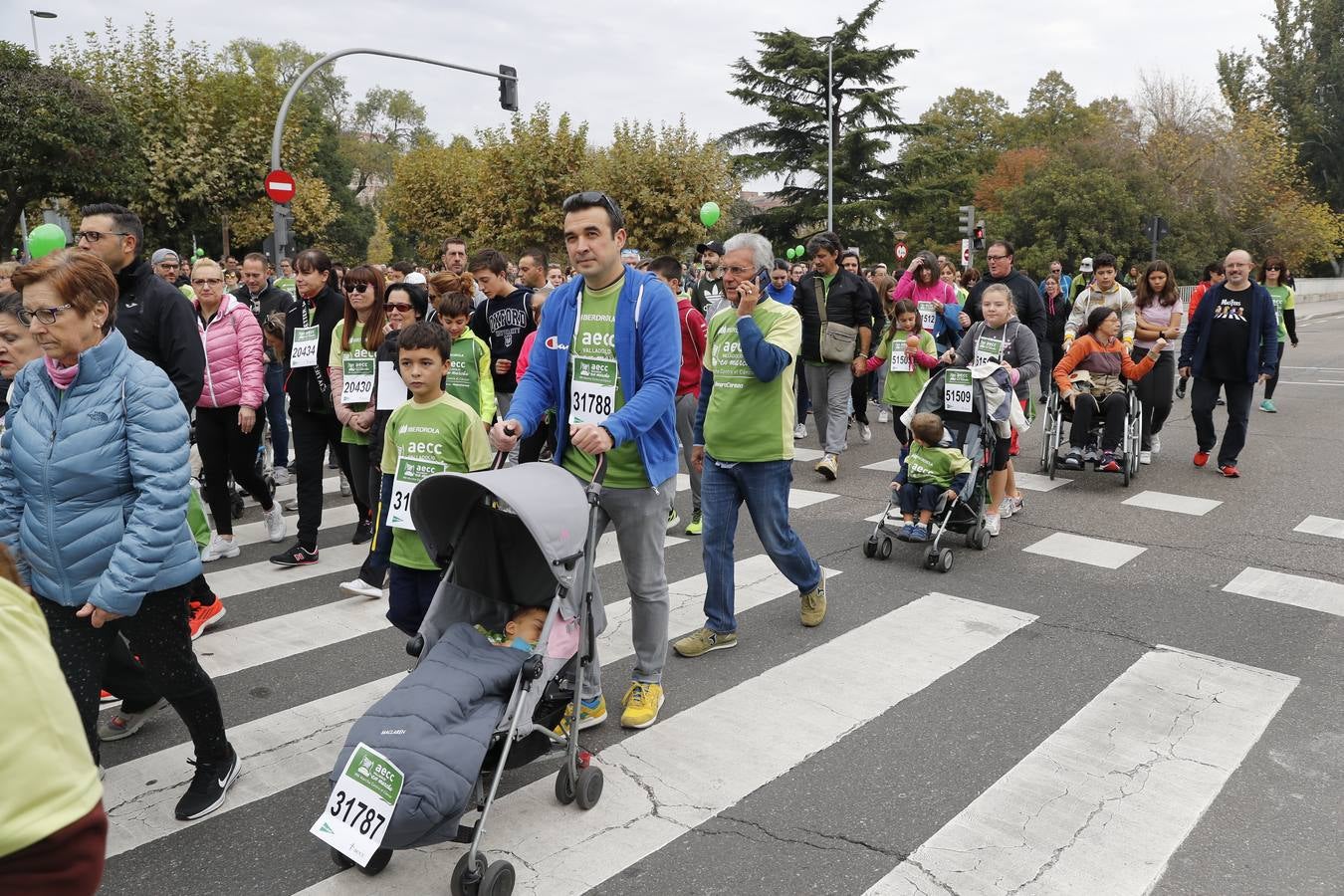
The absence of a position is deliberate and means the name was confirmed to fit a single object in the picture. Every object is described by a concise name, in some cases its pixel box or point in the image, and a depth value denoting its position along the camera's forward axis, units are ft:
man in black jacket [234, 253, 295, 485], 29.14
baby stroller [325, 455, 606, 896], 9.46
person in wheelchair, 29.76
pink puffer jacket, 21.06
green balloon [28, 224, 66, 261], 21.72
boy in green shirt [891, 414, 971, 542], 21.94
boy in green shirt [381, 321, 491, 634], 14.23
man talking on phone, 15.93
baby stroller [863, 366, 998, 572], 22.45
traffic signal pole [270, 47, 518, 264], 54.95
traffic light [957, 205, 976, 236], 92.63
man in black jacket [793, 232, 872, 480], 32.42
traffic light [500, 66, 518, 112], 69.15
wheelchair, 29.71
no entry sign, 53.36
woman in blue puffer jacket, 10.19
